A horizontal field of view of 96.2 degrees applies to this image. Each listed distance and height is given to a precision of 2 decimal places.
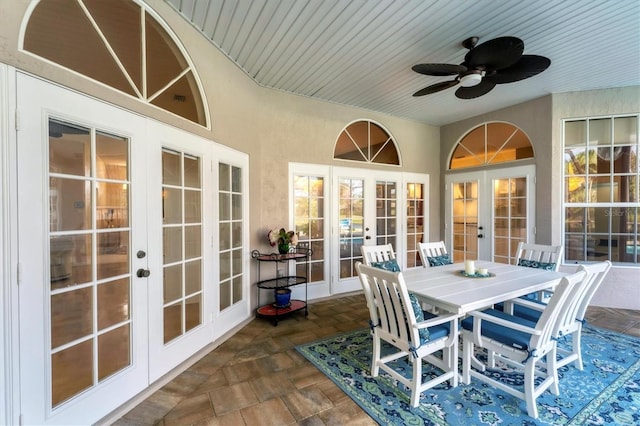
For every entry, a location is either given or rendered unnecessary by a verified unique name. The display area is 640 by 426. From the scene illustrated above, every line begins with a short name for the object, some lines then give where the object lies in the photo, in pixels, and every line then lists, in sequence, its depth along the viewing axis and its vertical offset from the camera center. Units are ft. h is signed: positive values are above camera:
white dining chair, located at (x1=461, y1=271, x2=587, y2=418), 6.26 -3.19
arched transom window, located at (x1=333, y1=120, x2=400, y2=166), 15.89 +3.85
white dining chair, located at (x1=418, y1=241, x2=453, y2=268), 11.59 -1.87
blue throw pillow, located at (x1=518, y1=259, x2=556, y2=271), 10.46 -2.07
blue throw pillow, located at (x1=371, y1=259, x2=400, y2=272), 9.91 -1.91
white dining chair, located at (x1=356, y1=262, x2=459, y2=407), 6.63 -3.02
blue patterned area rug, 6.41 -4.64
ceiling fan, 7.36 +4.09
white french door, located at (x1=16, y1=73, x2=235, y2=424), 5.25 -0.91
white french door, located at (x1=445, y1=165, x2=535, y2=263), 15.42 -0.13
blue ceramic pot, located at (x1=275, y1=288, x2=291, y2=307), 12.28 -3.69
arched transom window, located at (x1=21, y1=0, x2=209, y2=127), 5.65 +3.87
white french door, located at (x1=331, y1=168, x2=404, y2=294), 15.61 -0.30
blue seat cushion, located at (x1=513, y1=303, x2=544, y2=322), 8.48 -3.17
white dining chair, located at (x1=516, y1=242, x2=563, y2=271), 10.54 -1.84
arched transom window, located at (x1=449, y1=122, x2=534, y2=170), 15.62 +3.73
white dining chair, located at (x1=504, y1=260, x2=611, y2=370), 6.93 -2.93
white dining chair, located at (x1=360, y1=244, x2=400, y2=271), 10.03 -1.75
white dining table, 6.95 -2.14
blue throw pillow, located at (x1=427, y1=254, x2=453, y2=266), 11.56 -2.04
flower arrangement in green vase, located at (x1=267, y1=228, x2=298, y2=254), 12.57 -1.24
